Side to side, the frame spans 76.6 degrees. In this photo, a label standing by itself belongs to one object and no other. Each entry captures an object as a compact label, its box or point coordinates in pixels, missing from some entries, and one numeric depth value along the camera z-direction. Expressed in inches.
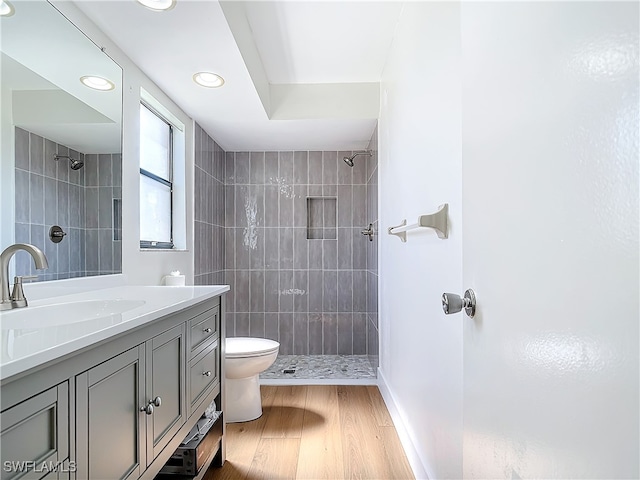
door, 16.2
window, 93.4
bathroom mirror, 50.3
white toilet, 91.6
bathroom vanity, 27.3
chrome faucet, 45.4
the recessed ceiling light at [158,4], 59.5
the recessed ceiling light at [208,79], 85.1
